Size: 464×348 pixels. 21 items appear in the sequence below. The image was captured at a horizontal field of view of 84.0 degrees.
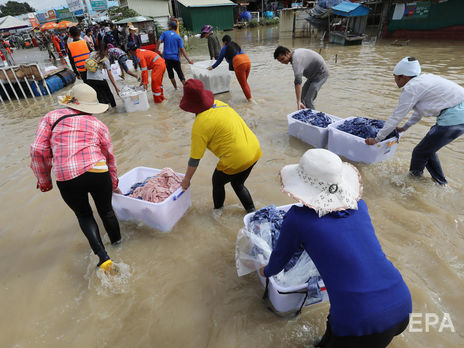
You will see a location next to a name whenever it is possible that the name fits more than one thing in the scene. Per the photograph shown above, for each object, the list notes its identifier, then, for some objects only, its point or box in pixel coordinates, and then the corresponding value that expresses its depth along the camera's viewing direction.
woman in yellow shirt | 2.26
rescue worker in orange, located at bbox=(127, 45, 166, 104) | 6.19
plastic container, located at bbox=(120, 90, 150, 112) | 6.23
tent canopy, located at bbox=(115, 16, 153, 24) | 12.41
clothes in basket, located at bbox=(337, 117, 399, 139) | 3.49
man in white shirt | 2.71
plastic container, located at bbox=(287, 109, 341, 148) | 4.07
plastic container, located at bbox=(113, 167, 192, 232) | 2.69
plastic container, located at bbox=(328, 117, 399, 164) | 3.47
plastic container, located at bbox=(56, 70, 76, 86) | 9.52
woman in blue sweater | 1.17
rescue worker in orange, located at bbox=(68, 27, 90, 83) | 5.87
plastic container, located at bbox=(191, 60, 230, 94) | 7.04
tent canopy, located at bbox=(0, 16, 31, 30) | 16.70
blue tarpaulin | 12.68
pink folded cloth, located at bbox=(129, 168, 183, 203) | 2.82
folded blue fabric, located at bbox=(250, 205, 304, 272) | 2.15
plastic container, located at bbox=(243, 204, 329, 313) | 1.73
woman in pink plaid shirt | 2.00
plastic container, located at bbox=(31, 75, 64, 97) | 8.60
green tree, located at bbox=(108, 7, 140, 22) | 20.27
